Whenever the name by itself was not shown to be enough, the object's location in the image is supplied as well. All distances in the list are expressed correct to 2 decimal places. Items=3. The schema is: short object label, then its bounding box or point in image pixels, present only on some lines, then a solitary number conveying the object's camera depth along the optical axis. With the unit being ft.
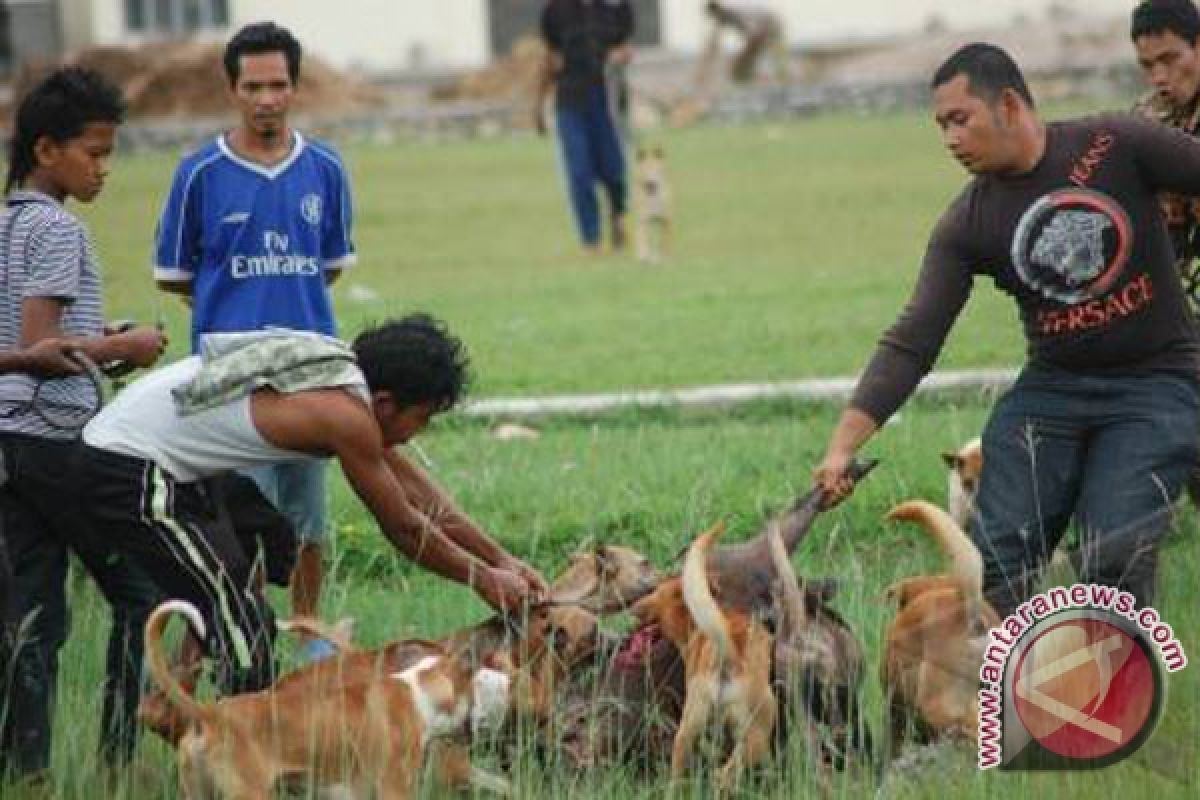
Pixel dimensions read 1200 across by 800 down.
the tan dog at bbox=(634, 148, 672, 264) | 131.44
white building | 304.71
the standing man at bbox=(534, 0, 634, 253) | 137.49
